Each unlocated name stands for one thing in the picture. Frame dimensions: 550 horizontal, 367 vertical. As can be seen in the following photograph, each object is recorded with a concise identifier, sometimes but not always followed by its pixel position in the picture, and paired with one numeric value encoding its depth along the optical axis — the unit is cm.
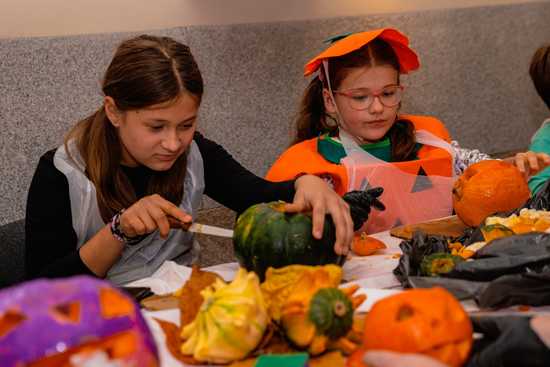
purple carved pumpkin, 77
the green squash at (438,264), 136
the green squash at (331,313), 104
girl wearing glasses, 217
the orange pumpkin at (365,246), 166
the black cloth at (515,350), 97
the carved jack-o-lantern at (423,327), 96
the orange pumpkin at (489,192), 175
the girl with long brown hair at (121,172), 179
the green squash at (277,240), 141
